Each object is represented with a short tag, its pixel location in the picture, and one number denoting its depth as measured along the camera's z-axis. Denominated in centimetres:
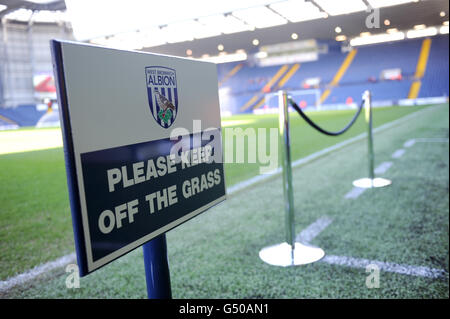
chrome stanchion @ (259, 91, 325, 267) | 180
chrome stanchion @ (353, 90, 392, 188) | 334
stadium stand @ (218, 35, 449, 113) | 2628
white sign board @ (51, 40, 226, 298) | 67
